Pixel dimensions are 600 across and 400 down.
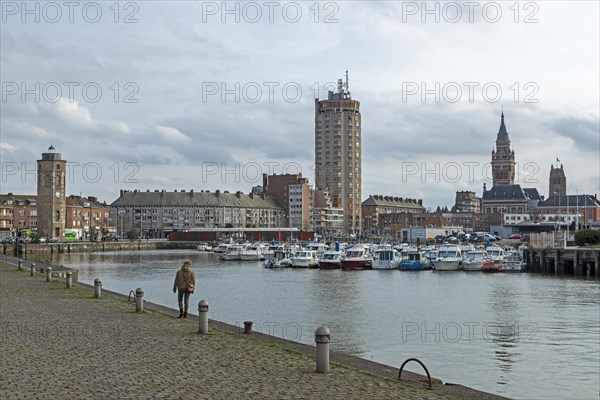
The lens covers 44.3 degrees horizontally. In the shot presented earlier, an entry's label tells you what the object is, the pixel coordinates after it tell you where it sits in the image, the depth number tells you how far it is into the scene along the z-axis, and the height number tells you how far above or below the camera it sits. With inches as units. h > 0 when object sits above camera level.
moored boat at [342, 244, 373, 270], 3816.4 -130.8
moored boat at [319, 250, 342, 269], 3868.1 -137.9
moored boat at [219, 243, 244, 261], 5196.9 -139.5
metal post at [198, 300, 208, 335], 895.1 -106.1
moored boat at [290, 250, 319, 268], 4008.4 -139.6
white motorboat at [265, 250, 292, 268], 4057.3 -145.1
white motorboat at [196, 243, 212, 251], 7348.4 -134.7
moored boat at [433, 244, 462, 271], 3740.2 -136.2
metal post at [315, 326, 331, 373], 628.1 -99.1
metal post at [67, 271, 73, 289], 1647.9 -104.3
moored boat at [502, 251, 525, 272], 3654.0 -151.9
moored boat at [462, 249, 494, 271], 3688.5 -129.4
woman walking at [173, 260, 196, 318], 1033.5 -71.2
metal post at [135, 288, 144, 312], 1143.2 -107.3
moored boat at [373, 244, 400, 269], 3838.6 -128.4
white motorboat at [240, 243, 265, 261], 5123.0 -143.4
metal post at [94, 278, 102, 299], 1407.5 -106.4
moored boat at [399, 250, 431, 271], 3747.5 -142.6
